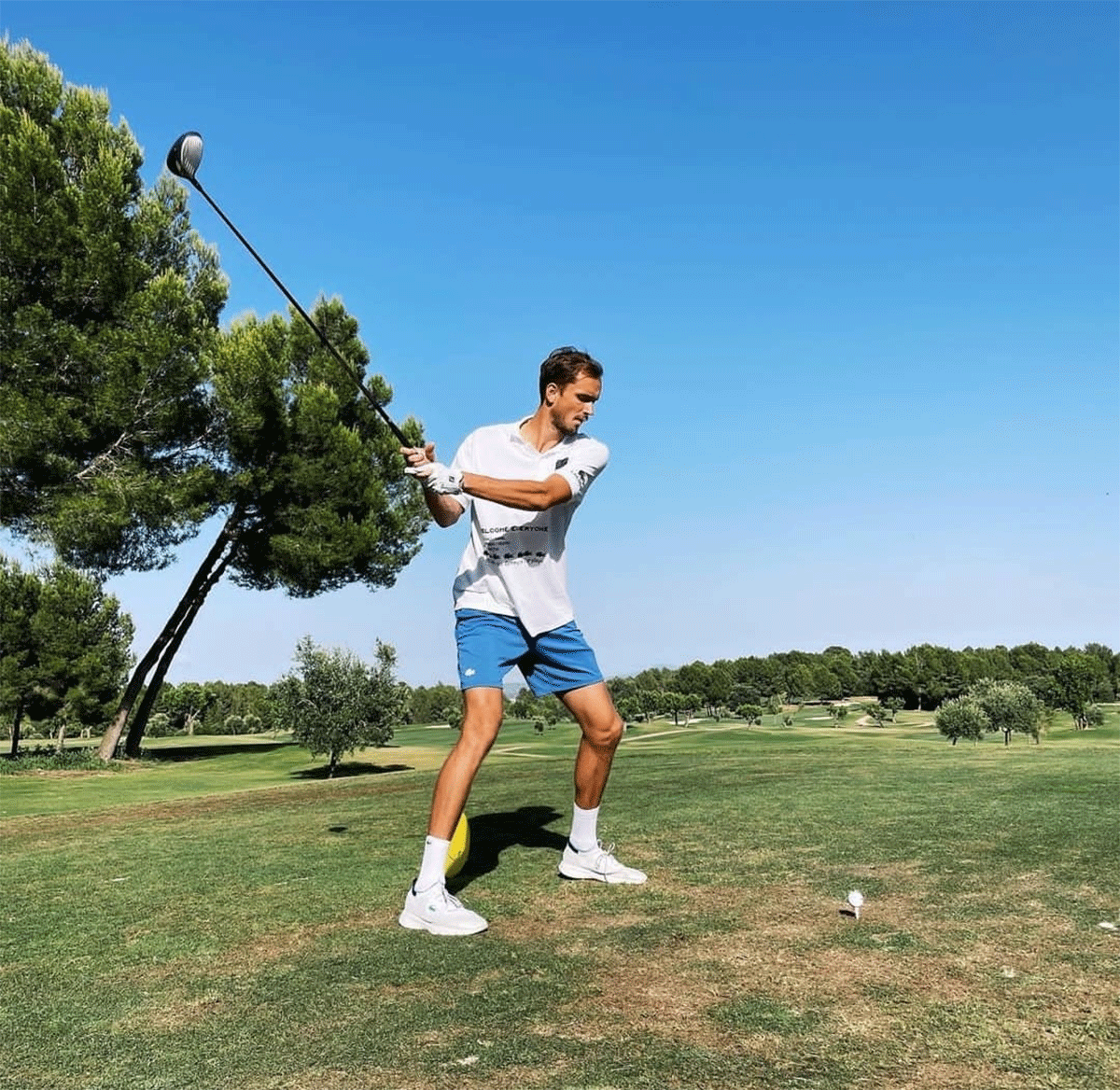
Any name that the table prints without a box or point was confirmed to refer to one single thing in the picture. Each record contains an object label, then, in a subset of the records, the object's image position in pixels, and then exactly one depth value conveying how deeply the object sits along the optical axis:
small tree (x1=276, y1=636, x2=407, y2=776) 23.05
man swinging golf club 4.35
